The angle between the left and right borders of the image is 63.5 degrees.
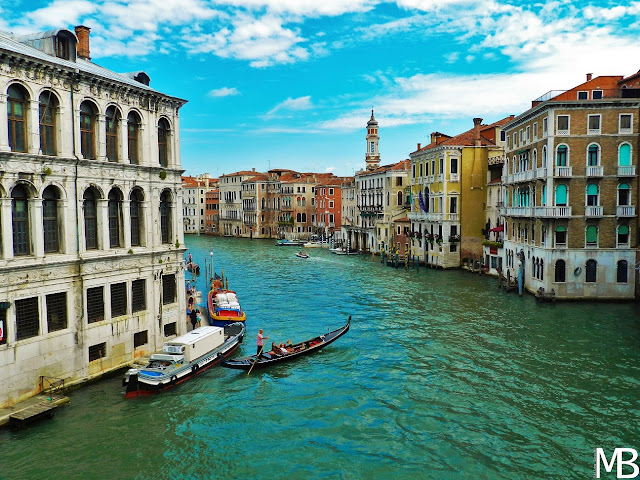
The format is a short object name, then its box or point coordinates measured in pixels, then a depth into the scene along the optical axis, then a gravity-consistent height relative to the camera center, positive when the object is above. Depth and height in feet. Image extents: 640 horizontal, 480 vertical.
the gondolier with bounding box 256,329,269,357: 61.93 -15.96
